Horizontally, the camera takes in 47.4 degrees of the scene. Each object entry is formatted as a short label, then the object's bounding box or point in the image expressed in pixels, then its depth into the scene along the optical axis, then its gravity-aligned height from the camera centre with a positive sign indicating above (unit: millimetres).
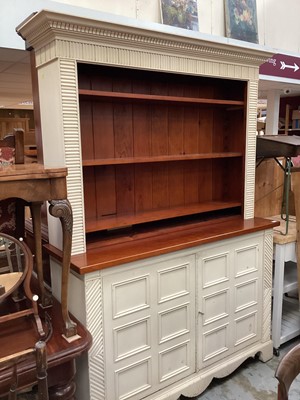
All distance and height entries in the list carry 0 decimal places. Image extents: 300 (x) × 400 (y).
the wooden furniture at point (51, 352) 1256 -788
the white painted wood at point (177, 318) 1580 -905
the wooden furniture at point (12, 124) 8205 +651
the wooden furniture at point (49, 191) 1208 -150
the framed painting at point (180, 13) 3646 +1445
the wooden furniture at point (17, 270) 1369 -492
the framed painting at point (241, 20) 4113 +1555
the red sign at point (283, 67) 4411 +1054
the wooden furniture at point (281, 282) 2281 -946
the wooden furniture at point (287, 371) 896 -608
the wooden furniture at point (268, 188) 2537 -315
